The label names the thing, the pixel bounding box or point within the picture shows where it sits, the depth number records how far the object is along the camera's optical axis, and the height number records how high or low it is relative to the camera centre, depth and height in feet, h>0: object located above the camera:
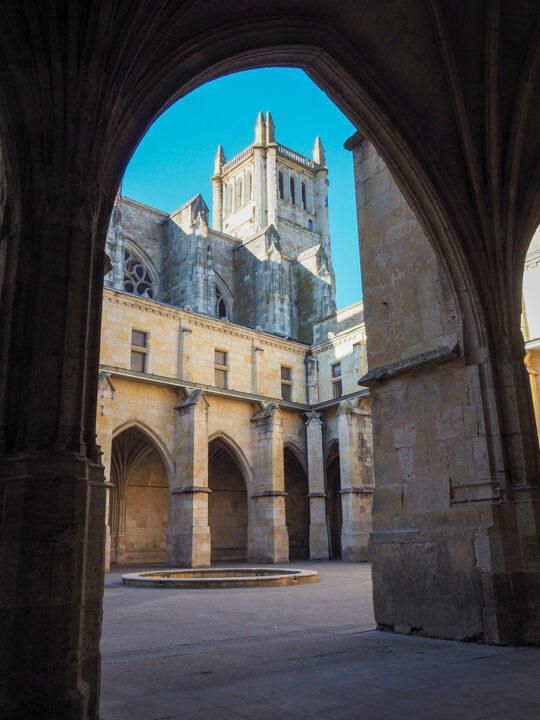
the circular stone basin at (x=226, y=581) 39.70 -3.16
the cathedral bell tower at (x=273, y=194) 128.06 +72.15
